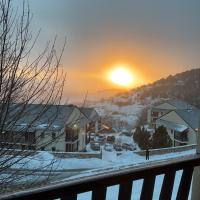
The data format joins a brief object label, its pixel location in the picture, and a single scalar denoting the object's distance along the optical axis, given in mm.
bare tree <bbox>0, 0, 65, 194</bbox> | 2209
